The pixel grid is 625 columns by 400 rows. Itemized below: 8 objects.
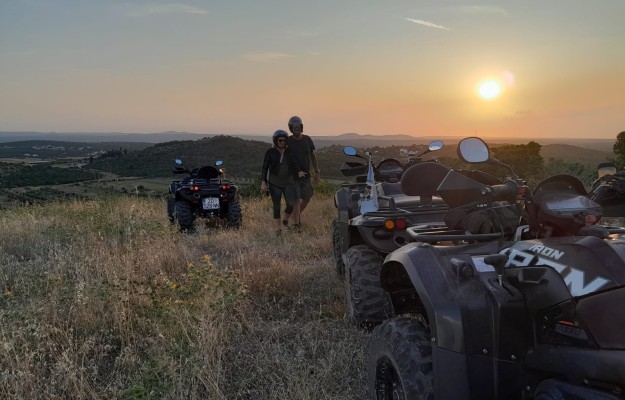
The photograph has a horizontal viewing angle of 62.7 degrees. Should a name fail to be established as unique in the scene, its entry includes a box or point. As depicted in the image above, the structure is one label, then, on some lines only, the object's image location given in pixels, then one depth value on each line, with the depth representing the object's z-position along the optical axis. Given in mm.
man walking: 8922
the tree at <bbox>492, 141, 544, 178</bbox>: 15602
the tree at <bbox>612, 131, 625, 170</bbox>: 13352
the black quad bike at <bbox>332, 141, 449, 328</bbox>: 3895
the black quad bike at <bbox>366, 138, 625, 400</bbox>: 1656
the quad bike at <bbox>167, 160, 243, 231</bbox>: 9586
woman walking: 8945
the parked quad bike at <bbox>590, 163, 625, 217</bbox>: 2471
